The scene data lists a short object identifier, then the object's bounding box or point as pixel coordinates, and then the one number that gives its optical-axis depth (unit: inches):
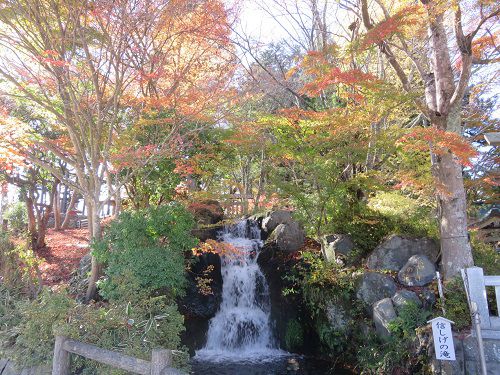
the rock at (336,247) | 381.7
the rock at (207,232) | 471.5
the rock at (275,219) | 506.3
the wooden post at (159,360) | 146.5
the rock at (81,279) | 342.3
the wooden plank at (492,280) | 246.1
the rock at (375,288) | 321.7
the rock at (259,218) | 534.3
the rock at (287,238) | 446.6
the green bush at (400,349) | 264.7
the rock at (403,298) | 291.2
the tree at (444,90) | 284.0
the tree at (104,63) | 291.9
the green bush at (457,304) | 263.3
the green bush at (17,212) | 762.2
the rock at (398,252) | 354.3
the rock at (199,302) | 384.8
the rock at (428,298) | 295.4
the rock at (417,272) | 321.1
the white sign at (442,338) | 203.6
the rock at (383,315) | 289.2
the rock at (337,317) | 336.5
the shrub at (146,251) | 291.8
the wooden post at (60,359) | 195.2
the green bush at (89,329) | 223.9
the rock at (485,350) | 236.5
